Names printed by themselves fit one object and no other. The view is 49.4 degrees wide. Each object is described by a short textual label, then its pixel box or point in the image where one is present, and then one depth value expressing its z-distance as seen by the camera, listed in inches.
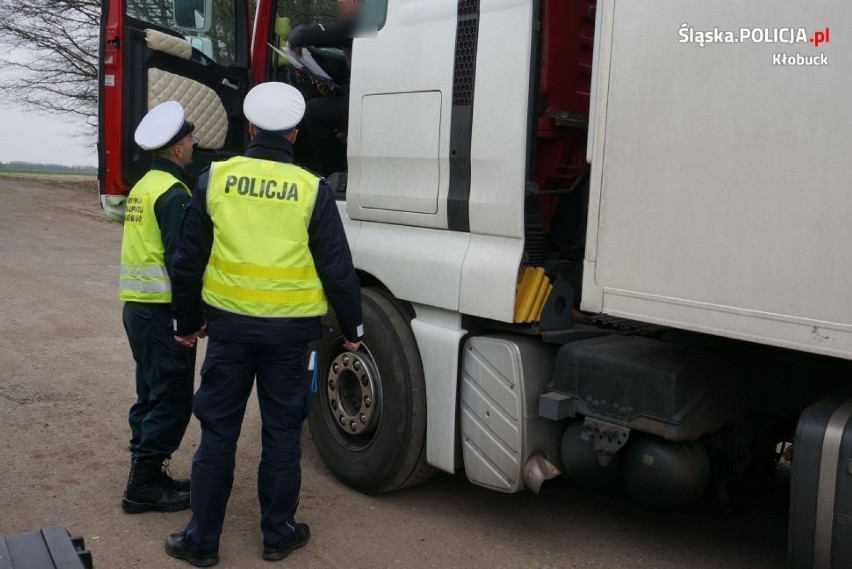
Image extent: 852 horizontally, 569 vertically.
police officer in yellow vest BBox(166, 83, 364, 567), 136.3
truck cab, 108.3
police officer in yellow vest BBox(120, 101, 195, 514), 157.8
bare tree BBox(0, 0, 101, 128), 671.8
